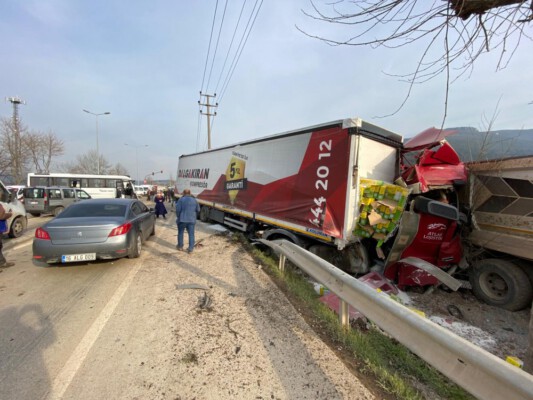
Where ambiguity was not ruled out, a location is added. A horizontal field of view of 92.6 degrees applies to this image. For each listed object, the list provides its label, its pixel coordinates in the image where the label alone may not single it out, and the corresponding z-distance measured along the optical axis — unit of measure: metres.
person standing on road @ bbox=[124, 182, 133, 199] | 23.32
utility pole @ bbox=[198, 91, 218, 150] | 27.84
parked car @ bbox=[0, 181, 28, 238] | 7.56
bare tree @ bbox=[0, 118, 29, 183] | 28.73
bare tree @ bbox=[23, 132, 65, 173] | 32.48
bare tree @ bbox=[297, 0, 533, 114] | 1.88
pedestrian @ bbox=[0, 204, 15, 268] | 5.08
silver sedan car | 4.58
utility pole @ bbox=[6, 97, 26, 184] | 28.93
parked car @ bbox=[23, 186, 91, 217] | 13.46
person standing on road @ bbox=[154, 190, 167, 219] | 13.08
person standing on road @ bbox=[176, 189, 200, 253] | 6.32
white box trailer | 4.82
